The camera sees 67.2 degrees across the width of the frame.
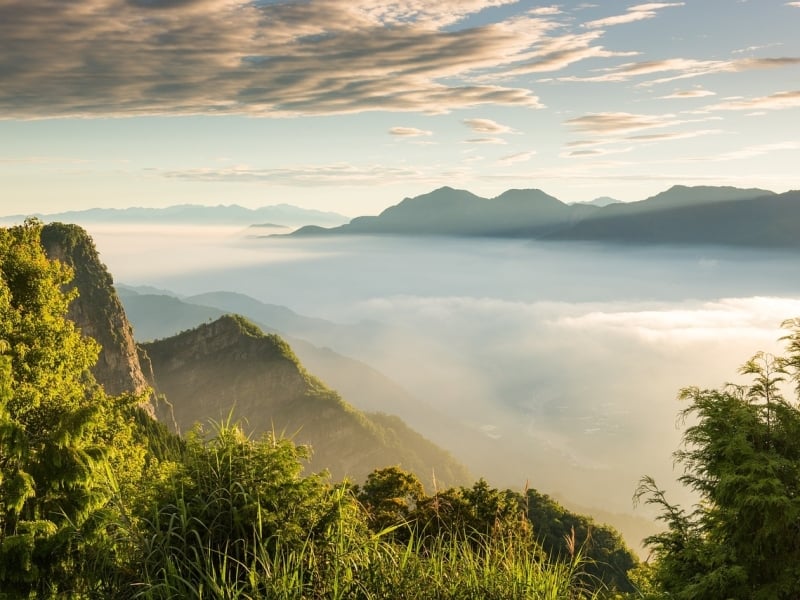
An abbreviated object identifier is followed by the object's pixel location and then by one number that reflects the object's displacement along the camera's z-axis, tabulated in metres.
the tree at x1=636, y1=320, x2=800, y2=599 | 12.87
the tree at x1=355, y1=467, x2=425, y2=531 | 31.92
